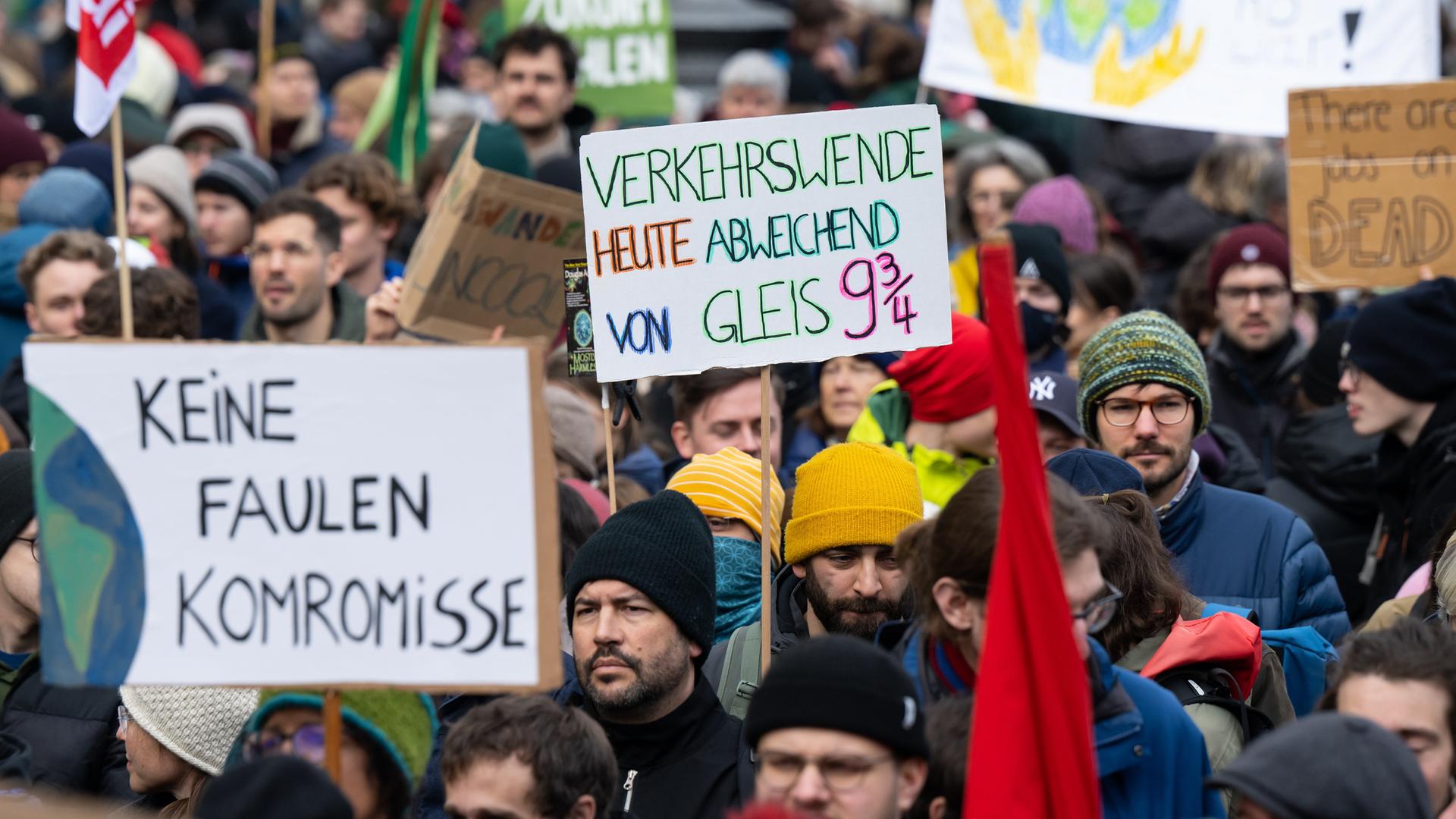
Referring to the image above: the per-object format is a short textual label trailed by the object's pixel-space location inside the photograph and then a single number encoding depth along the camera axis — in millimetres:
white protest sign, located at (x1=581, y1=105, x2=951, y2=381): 9977
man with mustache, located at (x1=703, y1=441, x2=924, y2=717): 10273
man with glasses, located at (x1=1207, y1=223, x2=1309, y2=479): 15750
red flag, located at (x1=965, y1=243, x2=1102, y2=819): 7000
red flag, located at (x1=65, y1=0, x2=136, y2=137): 13023
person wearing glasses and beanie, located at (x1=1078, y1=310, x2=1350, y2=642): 10922
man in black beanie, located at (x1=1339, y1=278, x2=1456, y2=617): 12617
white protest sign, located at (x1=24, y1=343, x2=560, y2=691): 7418
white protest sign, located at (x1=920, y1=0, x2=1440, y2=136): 15945
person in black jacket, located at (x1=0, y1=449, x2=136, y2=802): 9883
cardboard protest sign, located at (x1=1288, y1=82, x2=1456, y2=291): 14000
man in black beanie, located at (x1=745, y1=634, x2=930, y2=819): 7125
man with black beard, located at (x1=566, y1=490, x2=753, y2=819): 9281
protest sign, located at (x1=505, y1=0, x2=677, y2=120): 21672
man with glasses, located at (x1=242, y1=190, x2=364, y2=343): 15539
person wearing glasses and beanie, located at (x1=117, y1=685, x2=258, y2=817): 9109
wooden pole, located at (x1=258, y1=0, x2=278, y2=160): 22953
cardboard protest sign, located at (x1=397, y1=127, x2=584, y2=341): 14031
